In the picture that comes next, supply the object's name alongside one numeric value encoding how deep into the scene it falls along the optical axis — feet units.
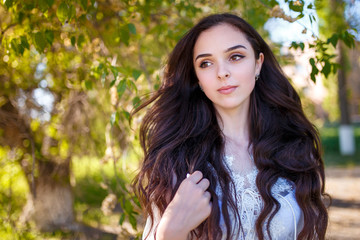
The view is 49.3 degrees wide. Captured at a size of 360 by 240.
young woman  6.33
